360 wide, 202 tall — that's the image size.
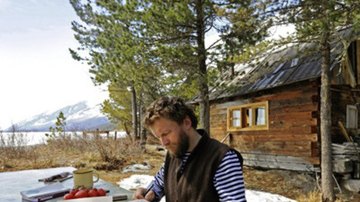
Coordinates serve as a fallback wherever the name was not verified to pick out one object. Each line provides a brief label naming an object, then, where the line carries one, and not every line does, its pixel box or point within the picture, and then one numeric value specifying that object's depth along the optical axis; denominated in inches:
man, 65.0
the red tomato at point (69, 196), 83.3
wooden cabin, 329.7
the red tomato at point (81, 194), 81.8
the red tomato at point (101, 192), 85.8
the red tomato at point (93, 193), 83.6
